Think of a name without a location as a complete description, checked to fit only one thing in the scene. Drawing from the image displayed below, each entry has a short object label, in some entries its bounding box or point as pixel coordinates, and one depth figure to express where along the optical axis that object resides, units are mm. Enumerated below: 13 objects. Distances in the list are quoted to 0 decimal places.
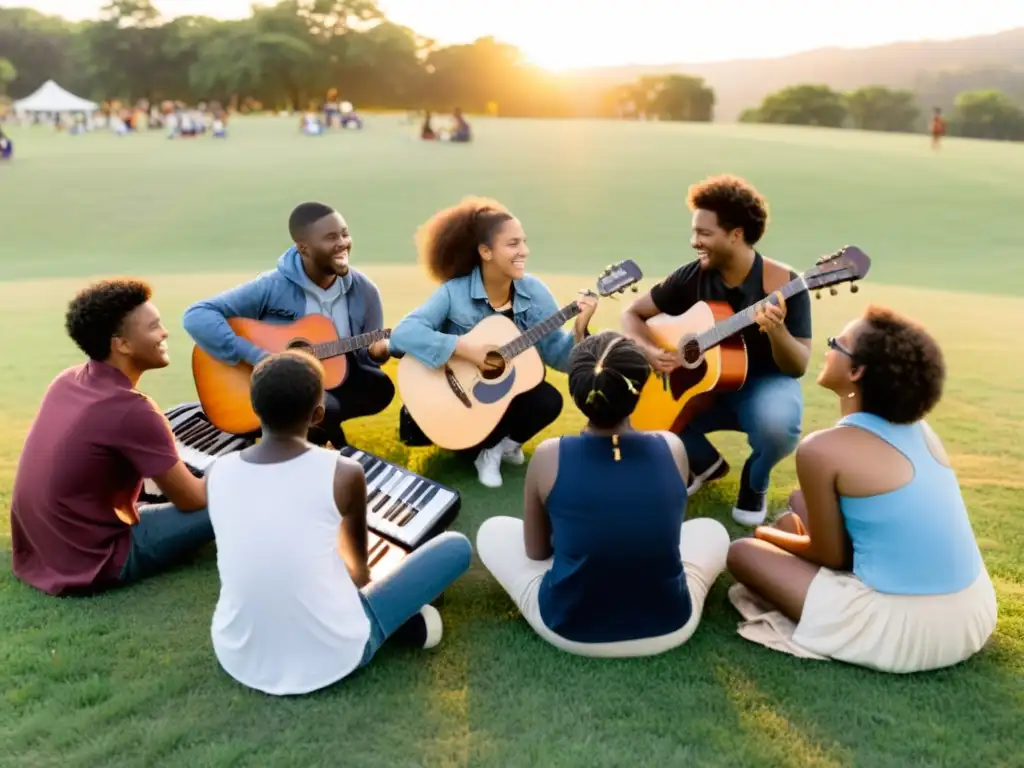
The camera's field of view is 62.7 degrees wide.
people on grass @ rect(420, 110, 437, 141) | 33125
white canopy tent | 45688
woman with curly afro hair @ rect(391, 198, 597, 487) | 4855
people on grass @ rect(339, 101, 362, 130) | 39500
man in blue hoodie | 4809
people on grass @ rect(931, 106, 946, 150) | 33031
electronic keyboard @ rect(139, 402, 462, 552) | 3727
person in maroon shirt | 3318
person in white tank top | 2721
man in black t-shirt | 4273
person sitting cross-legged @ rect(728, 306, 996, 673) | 2879
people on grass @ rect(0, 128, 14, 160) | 26859
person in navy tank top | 2824
